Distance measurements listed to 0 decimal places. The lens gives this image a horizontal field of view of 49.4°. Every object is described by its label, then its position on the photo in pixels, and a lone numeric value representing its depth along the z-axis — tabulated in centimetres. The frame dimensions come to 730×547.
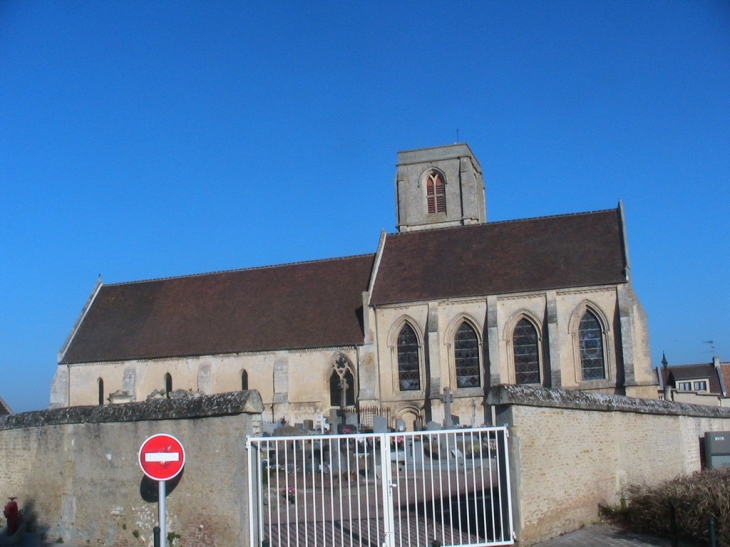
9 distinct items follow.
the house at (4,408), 3154
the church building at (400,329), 3253
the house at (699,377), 4847
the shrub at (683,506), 1085
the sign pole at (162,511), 994
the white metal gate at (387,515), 1048
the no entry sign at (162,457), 1006
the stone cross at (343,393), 3466
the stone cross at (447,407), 2959
